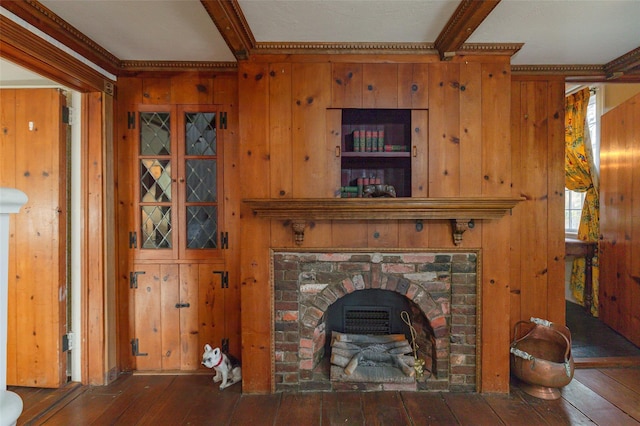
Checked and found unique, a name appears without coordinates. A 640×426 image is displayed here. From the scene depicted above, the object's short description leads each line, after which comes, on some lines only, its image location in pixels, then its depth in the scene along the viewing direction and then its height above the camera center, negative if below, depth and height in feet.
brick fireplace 7.02 -1.97
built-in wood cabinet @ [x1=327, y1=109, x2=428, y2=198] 6.92 +1.29
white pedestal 1.90 -0.55
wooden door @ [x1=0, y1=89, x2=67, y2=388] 7.25 -0.56
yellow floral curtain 11.09 +1.16
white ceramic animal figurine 7.11 -3.62
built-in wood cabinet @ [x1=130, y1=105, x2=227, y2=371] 7.88 -0.98
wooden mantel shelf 6.42 +0.02
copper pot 6.67 -3.33
